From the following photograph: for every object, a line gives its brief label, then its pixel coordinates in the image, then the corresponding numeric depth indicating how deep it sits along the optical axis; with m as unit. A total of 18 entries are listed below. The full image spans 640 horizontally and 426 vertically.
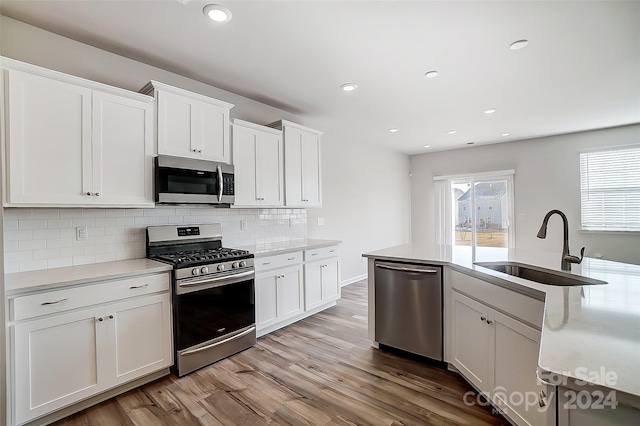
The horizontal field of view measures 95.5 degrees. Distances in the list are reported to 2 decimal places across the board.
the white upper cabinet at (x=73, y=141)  1.87
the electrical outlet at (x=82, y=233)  2.33
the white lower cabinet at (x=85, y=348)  1.73
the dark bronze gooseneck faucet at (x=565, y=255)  1.95
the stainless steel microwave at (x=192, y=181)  2.50
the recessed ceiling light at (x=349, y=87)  3.17
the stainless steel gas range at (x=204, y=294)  2.36
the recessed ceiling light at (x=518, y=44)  2.34
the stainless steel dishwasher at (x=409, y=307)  2.44
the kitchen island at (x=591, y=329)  0.66
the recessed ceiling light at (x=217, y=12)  1.95
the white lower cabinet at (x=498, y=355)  1.57
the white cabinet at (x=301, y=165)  3.69
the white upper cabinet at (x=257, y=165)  3.18
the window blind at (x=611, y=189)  4.79
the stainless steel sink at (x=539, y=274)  1.73
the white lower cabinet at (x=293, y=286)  3.09
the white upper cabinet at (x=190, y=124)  2.54
